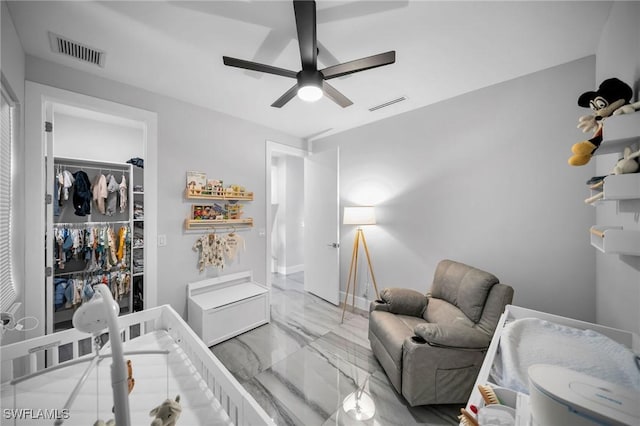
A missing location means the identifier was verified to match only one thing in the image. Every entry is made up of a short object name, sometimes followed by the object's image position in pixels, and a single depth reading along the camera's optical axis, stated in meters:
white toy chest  2.37
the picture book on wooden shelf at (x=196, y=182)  2.57
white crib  0.94
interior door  3.36
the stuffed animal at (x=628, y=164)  0.98
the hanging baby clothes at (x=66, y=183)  2.71
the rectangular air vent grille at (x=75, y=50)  1.64
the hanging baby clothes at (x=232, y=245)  2.86
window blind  1.39
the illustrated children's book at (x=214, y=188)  2.70
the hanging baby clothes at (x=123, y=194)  3.08
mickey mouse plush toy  1.15
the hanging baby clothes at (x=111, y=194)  3.02
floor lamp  2.85
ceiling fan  1.26
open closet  2.72
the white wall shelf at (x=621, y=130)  0.99
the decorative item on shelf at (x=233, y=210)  2.93
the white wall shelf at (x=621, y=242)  0.95
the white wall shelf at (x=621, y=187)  0.95
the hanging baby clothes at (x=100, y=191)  2.94
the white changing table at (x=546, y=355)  0.83
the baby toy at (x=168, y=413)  0.82
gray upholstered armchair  1.57
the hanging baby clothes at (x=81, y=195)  2.80
